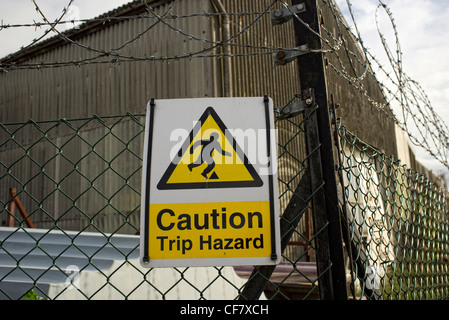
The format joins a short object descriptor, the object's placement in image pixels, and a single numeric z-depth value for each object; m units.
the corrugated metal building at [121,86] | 8.51
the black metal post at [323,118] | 1.77
